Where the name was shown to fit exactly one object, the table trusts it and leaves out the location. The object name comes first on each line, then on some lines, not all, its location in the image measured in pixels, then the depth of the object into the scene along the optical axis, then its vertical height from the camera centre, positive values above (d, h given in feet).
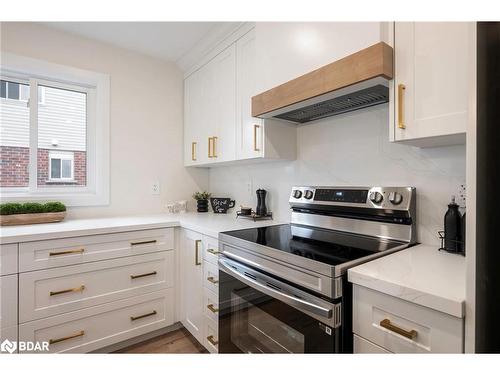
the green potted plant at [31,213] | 5.92 -0.61
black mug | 8.18 -0.54
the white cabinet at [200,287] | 5.44 -2.22
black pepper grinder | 6.84 -0.41
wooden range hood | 3.55 +1.50
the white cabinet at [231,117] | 5.97 +1.84
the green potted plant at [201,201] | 8.72 -0.46
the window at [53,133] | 6.69 +1.44
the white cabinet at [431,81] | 3.07 +1.29
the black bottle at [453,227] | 3.62 -0.54
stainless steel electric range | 3.17 -1.08
